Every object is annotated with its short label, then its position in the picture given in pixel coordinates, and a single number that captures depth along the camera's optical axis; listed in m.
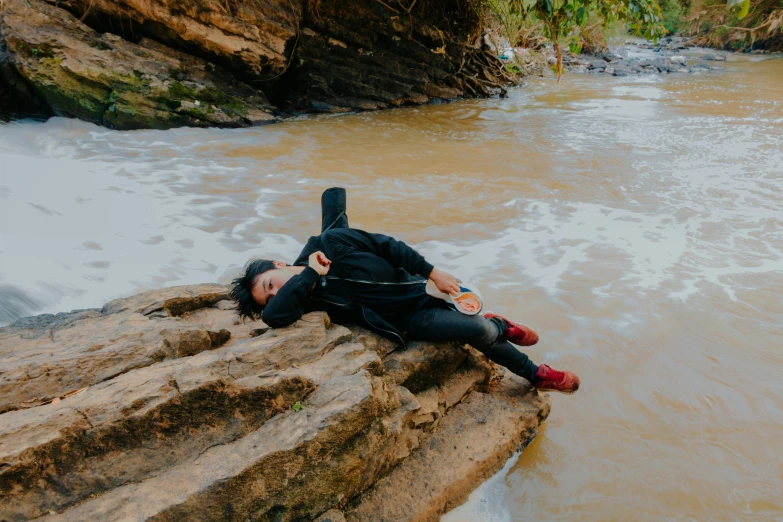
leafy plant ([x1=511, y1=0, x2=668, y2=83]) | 7.33
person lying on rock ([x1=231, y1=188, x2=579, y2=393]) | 3.08
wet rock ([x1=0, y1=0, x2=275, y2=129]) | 8.74
